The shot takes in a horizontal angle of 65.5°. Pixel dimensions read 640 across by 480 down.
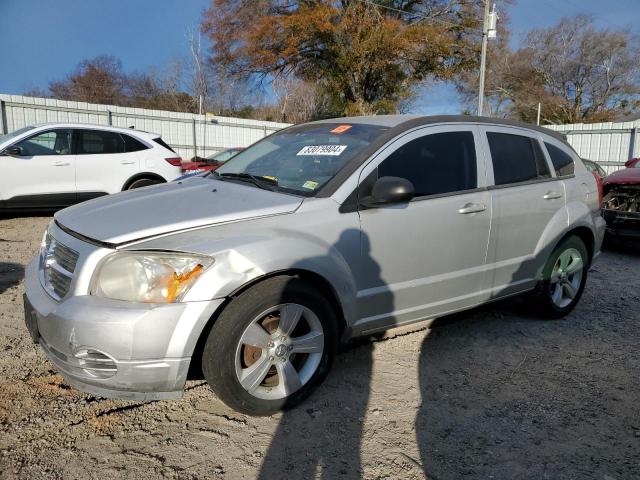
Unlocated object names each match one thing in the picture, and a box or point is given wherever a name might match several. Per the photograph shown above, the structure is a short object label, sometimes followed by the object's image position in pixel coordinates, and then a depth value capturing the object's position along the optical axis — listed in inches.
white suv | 300.4
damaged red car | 279.7
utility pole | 692.7
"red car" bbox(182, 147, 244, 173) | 422.9
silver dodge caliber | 94.0
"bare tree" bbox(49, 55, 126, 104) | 1846.7
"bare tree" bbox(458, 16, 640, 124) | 1689.2
